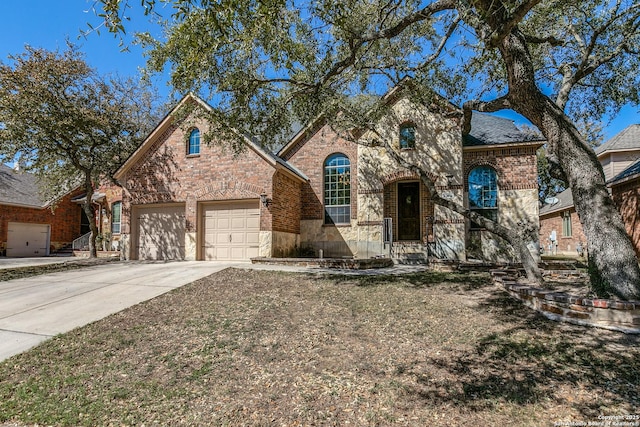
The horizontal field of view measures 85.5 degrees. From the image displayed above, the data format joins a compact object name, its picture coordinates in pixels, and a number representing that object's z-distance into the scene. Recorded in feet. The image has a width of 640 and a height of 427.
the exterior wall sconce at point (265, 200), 41.47
